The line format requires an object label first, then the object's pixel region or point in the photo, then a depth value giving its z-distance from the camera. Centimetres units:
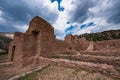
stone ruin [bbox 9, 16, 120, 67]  581
